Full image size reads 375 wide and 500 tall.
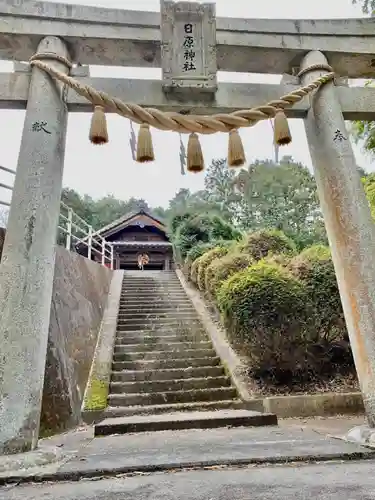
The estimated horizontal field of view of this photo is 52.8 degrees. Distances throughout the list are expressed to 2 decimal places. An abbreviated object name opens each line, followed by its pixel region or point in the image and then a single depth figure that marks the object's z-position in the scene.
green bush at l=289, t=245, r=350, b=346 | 5.64
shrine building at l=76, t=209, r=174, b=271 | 21.08
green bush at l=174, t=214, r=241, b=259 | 15.20
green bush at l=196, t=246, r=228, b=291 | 10.20
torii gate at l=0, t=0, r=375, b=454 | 3.25
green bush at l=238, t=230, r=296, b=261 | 9.39
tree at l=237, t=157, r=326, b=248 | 17.52
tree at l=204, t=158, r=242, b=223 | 20.03
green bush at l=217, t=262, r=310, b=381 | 5.30
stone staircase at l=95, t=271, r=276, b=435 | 4.68
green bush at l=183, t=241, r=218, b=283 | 13.38
